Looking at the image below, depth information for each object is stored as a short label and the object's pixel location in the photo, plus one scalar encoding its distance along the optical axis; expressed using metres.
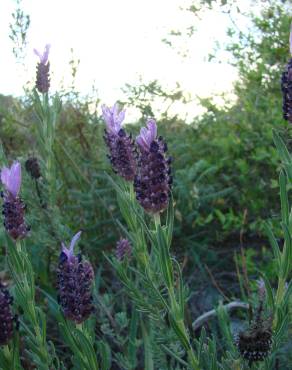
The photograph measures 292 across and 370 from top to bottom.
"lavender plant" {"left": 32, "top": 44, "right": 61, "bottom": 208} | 0.46
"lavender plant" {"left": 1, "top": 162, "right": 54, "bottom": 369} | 0.32
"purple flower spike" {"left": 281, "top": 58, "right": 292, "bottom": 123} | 0.29
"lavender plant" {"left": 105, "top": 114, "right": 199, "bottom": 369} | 0.30
